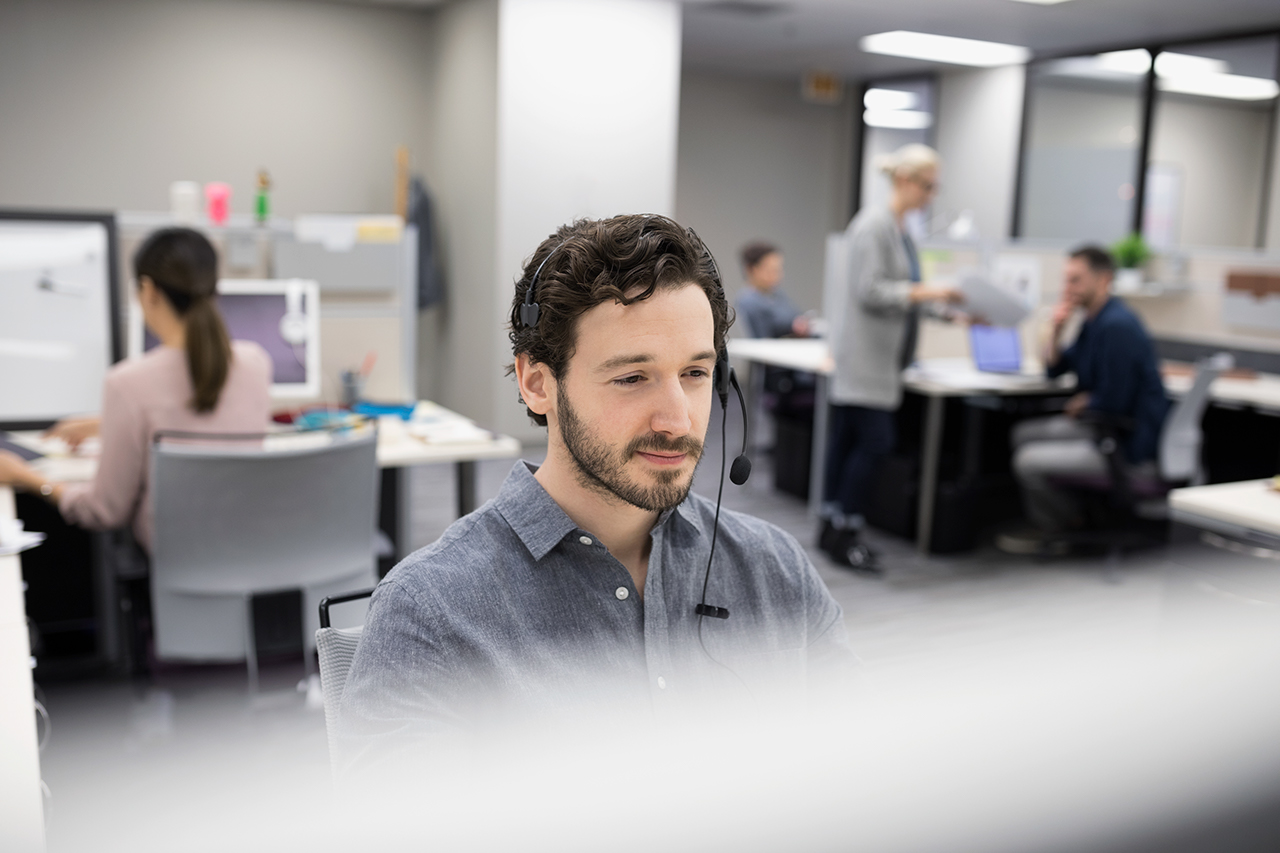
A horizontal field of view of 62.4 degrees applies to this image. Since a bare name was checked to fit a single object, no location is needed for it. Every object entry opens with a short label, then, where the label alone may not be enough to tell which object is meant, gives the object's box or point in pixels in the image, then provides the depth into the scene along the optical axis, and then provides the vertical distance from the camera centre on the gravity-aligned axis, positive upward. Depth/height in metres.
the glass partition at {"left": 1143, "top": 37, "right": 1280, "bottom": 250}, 7.16 +0.73
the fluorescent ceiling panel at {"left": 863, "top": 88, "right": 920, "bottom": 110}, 8.33 +1.24
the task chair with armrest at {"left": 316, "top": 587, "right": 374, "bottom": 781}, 0.99 -0.39
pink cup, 2.94 +0.09
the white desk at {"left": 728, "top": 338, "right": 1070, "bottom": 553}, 3.97 -0.48
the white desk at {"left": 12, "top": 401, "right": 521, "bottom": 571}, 2.49 -0.53
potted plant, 4.79 +0.01
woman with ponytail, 2.14 -0.32
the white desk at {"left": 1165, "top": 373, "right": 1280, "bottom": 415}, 3.80 -0.45
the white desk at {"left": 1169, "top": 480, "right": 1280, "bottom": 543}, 2.17 -0.50
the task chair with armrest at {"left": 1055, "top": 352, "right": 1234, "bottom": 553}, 3.58 -0.66
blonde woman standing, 3.70 -0.28
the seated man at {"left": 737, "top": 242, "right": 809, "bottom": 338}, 5.61 -0.27
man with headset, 0.86 -0.27
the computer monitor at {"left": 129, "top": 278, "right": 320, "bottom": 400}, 2.86 -0.24
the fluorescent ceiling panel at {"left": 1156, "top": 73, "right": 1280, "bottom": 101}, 6.92 +1.19
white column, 5.22 +0.65
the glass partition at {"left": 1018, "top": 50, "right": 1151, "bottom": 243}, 7.22 +0.73
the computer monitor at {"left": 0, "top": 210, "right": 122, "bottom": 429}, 2.57 -0.21
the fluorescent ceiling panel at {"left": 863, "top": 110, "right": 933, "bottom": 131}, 8.36 +1.09
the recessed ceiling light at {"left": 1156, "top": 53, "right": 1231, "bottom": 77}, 6.24 +1.25
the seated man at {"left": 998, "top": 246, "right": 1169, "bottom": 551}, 3.65 -0.46
